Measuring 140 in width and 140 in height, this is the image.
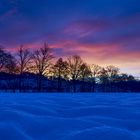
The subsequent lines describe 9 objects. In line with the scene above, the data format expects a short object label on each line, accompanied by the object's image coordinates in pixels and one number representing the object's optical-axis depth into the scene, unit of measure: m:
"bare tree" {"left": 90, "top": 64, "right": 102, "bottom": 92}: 29.78
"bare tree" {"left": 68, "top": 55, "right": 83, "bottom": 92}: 26.18
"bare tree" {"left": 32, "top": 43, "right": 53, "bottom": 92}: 22.31
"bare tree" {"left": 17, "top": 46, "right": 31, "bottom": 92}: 22.46
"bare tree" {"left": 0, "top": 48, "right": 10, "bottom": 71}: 21.04
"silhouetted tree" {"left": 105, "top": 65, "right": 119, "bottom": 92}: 31.10
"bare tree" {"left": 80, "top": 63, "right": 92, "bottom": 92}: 27.22
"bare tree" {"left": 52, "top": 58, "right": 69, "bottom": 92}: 24.44
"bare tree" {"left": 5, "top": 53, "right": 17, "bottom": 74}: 21.12
